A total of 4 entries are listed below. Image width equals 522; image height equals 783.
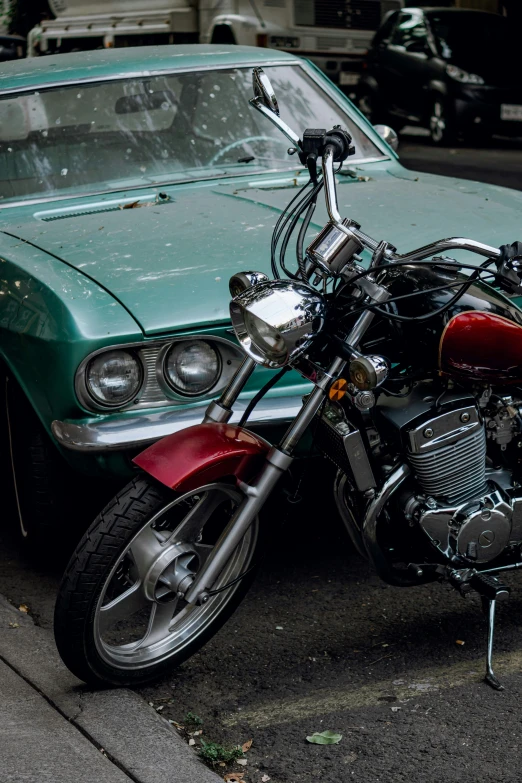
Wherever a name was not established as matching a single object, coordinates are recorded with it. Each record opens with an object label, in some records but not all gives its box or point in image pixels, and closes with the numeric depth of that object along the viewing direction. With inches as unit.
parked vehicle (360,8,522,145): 613.9
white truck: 614.5
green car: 141.6
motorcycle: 120.6
